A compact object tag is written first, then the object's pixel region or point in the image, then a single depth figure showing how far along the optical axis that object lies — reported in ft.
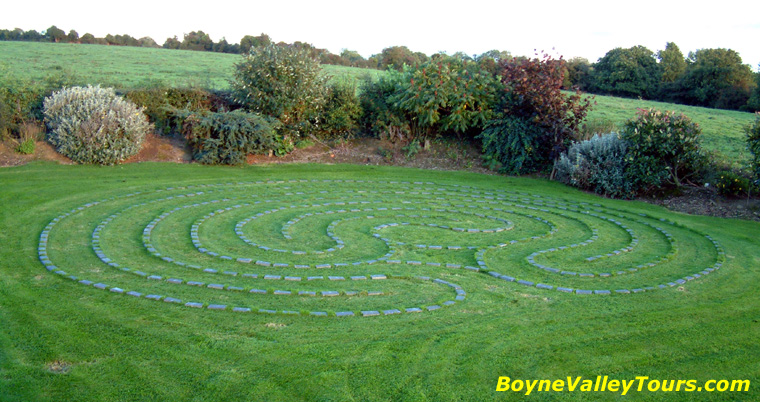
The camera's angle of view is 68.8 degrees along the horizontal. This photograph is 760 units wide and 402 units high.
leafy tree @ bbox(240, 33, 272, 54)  136.05
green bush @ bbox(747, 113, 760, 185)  38.45
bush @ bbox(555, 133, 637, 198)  42.60
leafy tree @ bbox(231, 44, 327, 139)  52.90
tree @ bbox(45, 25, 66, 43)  143.77
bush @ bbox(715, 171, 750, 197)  40.01
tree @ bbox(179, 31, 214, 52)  154.20
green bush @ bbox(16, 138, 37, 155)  46.39
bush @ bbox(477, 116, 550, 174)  49.96
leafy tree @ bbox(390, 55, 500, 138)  53.11
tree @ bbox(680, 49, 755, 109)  117.50
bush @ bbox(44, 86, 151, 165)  45.47
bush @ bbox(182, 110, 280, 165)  48.47
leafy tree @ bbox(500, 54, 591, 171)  48.62
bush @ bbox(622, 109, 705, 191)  41.47
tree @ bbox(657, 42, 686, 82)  134.31
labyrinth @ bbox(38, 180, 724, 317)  21.07
